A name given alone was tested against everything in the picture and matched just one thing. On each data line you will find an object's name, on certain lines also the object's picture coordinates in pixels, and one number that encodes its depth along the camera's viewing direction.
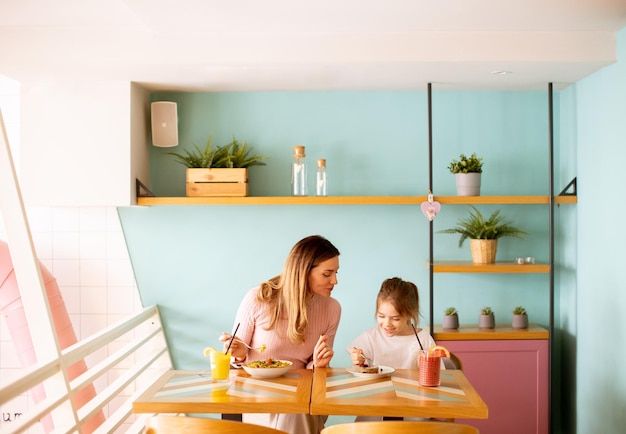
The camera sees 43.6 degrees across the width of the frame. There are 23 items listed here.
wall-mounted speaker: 4.30
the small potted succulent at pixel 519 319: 4.24
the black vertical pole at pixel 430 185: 4.12
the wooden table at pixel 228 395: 2.58
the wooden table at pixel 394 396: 2.54
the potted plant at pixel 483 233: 4.17
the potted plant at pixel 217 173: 4.17
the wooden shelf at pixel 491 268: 4.06
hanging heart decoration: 4.11
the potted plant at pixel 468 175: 4.15
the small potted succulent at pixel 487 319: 4.25
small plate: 2.95
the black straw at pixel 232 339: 3.02
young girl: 3.40
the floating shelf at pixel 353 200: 4.10
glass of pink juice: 2.80
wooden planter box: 4.17
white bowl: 2.91
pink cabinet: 4.12
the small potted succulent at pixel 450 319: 4.23
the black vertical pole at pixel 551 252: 4.08
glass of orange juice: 2.89
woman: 3.20
